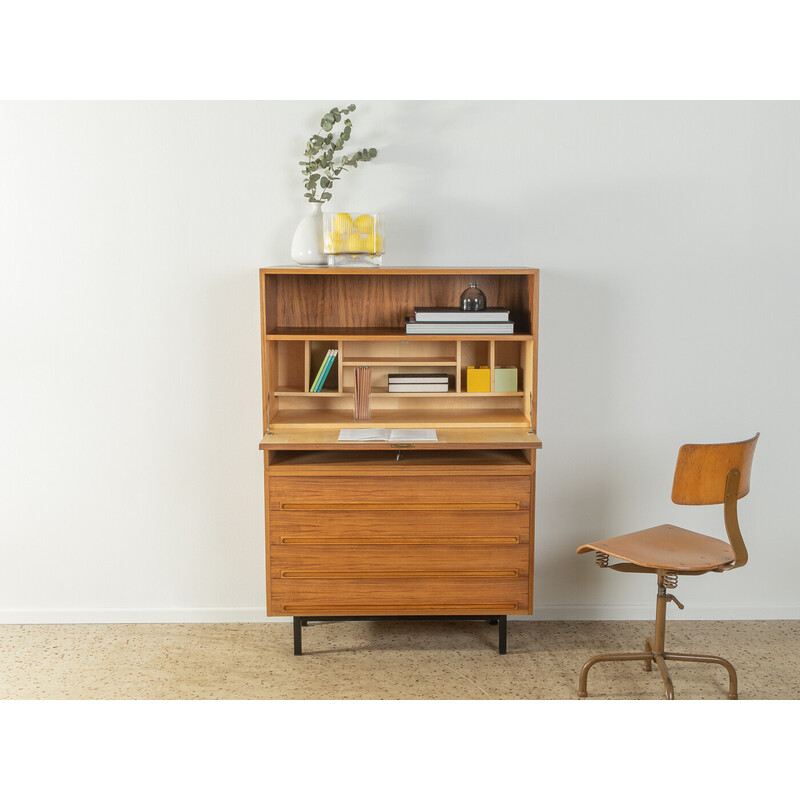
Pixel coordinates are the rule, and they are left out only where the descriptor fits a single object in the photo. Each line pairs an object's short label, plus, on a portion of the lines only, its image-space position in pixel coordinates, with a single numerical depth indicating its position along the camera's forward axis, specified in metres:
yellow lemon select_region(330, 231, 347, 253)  3.76
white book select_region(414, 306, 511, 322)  3.80
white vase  3.83
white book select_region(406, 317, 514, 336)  3.80
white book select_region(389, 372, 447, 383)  3.98
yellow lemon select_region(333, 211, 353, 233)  3.75
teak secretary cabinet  3.69
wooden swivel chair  3.32
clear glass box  3.76
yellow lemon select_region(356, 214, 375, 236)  3.77
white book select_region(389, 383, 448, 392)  3.98
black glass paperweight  3.89
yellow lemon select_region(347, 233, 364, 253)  3.77
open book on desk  3.70
